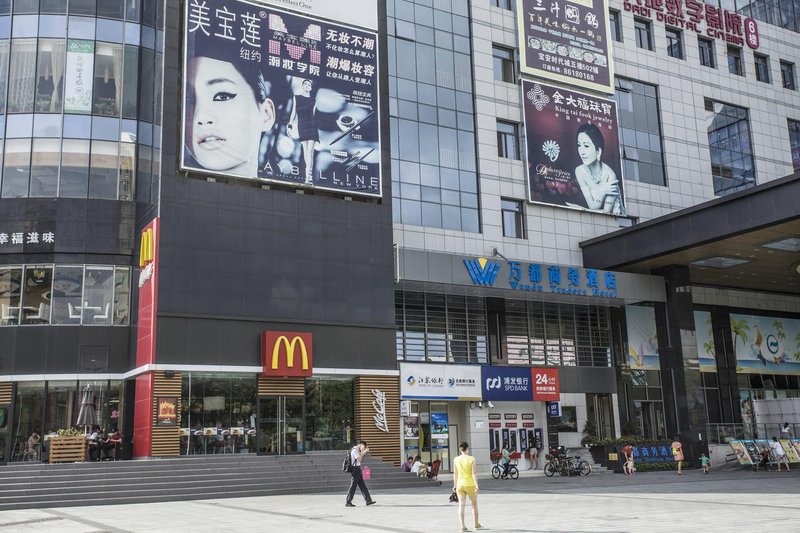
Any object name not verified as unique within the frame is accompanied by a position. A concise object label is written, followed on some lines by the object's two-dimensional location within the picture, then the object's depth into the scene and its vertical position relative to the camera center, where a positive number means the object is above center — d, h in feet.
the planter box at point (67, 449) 97.25 -2.30
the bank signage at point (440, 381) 118.93 +5.36
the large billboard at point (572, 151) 139.54 +45.03
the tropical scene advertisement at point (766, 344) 159.37 +12.48
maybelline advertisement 107.24 +44.00
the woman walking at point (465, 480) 51.44 -3.98
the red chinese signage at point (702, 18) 159.53 +77.94
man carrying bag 71.67 -4.44
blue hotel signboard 122.72 +21.11
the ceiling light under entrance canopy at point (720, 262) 135.95 +24.43
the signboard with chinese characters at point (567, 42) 142.92 +65.60
